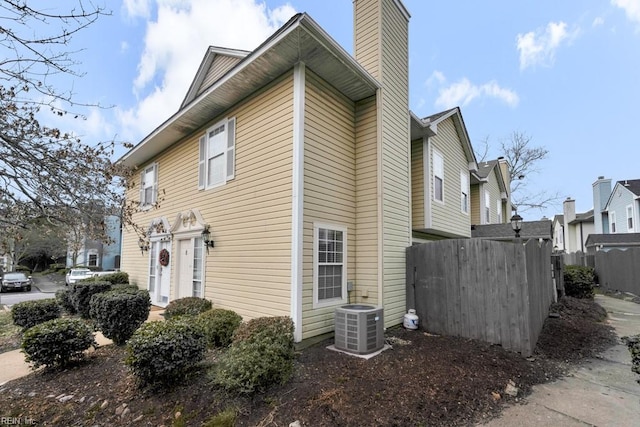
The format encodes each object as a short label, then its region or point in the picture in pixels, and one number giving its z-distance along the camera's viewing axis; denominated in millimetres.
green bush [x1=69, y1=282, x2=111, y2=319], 8750
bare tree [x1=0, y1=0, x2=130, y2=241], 3236
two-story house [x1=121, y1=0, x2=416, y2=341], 6043
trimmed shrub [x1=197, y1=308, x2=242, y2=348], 5891
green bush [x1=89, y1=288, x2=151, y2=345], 6215
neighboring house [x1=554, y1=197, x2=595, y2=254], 28641
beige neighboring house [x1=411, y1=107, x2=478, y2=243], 9220
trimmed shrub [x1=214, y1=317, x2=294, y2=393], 3850
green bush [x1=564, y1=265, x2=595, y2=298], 12195
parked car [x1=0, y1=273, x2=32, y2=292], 19953
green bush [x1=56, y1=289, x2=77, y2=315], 9414
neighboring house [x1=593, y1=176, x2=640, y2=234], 21016
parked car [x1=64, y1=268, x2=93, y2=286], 19625
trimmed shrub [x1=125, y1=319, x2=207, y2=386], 4117
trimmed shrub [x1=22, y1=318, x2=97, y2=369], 5051
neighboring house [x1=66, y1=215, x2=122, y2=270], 28150
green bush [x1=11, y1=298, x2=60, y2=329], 7273
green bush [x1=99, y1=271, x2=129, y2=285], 11789
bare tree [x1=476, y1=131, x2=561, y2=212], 26625
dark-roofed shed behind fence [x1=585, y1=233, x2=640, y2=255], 19688
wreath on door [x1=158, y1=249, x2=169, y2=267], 9865
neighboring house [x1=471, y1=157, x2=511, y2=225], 15172
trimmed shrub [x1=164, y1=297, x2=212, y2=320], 7436
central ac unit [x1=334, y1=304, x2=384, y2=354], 5477
